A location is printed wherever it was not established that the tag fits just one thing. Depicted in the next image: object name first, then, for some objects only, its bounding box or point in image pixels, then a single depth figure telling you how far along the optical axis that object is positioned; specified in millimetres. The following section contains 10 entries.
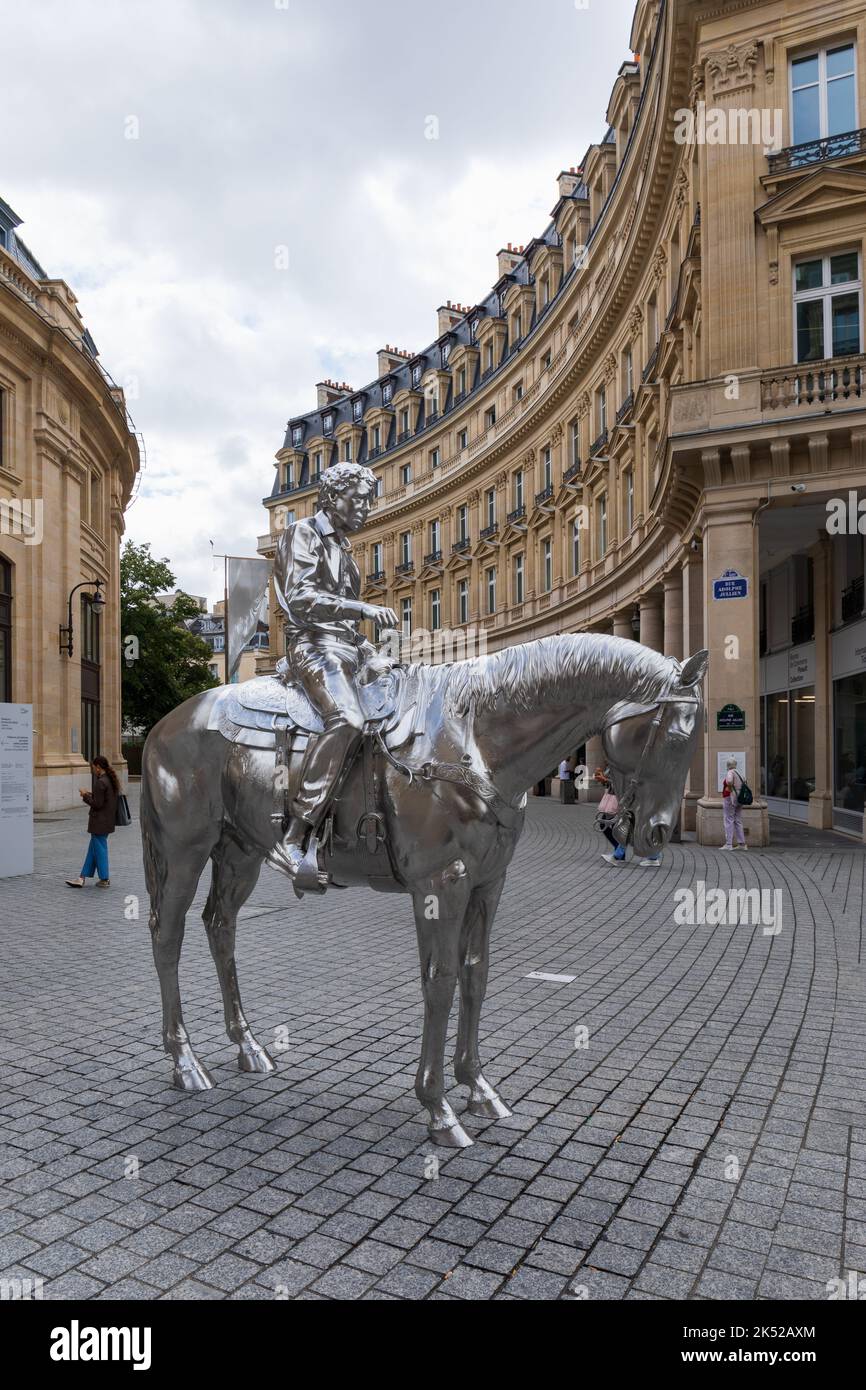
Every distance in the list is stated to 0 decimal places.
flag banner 19344
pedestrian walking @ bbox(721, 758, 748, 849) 15375
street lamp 24453
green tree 43750
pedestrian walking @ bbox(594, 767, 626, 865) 12235
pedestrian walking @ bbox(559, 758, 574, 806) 28441
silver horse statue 3463
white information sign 12453
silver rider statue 3928
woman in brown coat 11477
